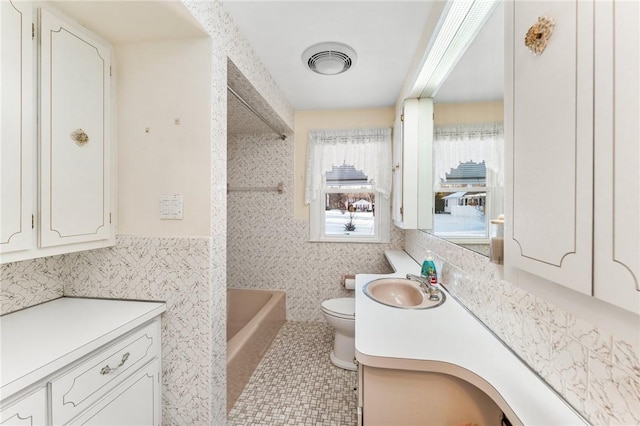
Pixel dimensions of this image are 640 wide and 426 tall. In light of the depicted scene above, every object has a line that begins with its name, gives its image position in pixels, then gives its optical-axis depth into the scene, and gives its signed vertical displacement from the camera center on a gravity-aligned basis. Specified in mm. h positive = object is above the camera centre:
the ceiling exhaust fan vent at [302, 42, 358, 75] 1831 +1108
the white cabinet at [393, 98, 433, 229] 2088 +406
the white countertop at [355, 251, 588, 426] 762 -513
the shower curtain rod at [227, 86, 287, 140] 1896 +857
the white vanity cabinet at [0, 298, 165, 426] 876 -573
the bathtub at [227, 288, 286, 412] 1795 -1029
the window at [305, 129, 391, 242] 2875 +307
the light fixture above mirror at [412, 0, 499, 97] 1217 +929
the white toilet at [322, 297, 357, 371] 2117 -977
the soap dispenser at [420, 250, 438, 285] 1670 -361
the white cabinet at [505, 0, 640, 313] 423 +123
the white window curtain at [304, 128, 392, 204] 2861 +623
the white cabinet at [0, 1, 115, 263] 1029 +321
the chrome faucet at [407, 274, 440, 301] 1557 -441
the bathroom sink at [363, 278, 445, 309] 1703 -508
